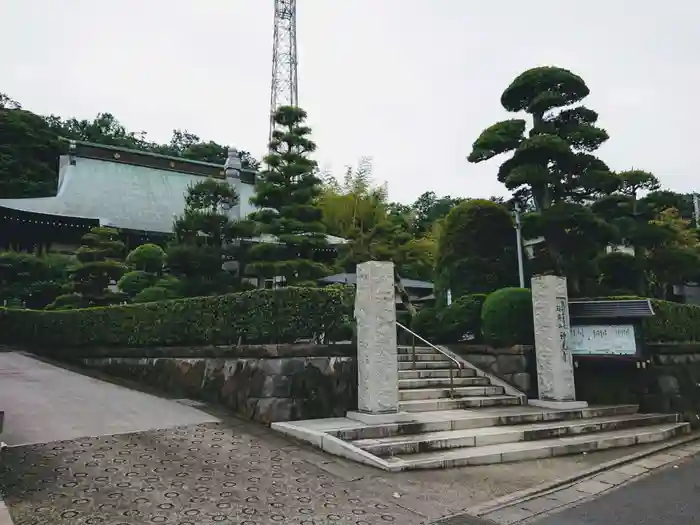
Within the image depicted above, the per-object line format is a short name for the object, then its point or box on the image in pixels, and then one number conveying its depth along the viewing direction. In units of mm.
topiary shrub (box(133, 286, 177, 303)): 10938
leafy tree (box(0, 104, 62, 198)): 26625
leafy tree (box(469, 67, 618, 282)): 10242
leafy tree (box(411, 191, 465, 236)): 30422
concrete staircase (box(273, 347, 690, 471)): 5695
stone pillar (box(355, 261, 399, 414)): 6520
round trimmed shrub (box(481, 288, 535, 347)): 8953
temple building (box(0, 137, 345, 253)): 17641
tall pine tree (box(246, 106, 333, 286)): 10188
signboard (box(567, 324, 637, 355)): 8094
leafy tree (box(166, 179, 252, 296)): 10031
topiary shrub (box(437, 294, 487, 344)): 9859
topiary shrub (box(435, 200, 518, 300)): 11656
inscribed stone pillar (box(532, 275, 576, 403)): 8109
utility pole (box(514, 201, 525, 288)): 11655
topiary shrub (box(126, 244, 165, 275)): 13125
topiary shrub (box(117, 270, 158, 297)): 12469
